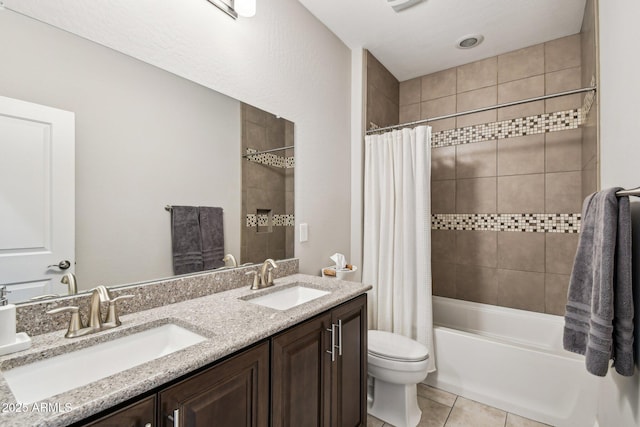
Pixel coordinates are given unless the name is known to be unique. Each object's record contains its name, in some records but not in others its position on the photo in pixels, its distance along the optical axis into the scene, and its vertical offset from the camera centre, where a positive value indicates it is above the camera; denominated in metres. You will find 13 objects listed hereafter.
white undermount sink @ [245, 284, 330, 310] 1.46 -0.44
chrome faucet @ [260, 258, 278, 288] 1.51 -0.32
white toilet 1.72 -0.99
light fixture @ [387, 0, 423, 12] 1.90 +1.37
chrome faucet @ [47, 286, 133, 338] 0.87 -0.32
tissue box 2.04 -0.42
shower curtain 2.13 -0.15
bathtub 1.70 -1.03
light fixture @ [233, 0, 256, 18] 1.45 +1.03
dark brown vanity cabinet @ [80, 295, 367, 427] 0.72 -0.56
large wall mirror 0.92 +0.26
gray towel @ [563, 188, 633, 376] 0.92 -0.26
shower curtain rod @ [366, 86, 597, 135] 1.66 +0.72
